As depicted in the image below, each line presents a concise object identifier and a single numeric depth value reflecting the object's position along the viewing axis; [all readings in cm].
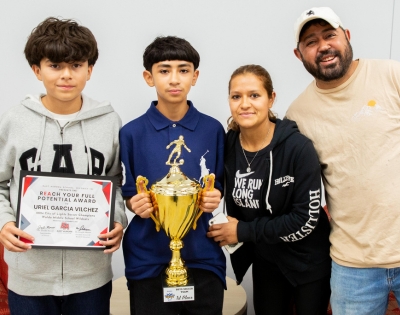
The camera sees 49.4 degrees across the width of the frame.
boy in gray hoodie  126
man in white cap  134
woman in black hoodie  135
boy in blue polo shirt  133
